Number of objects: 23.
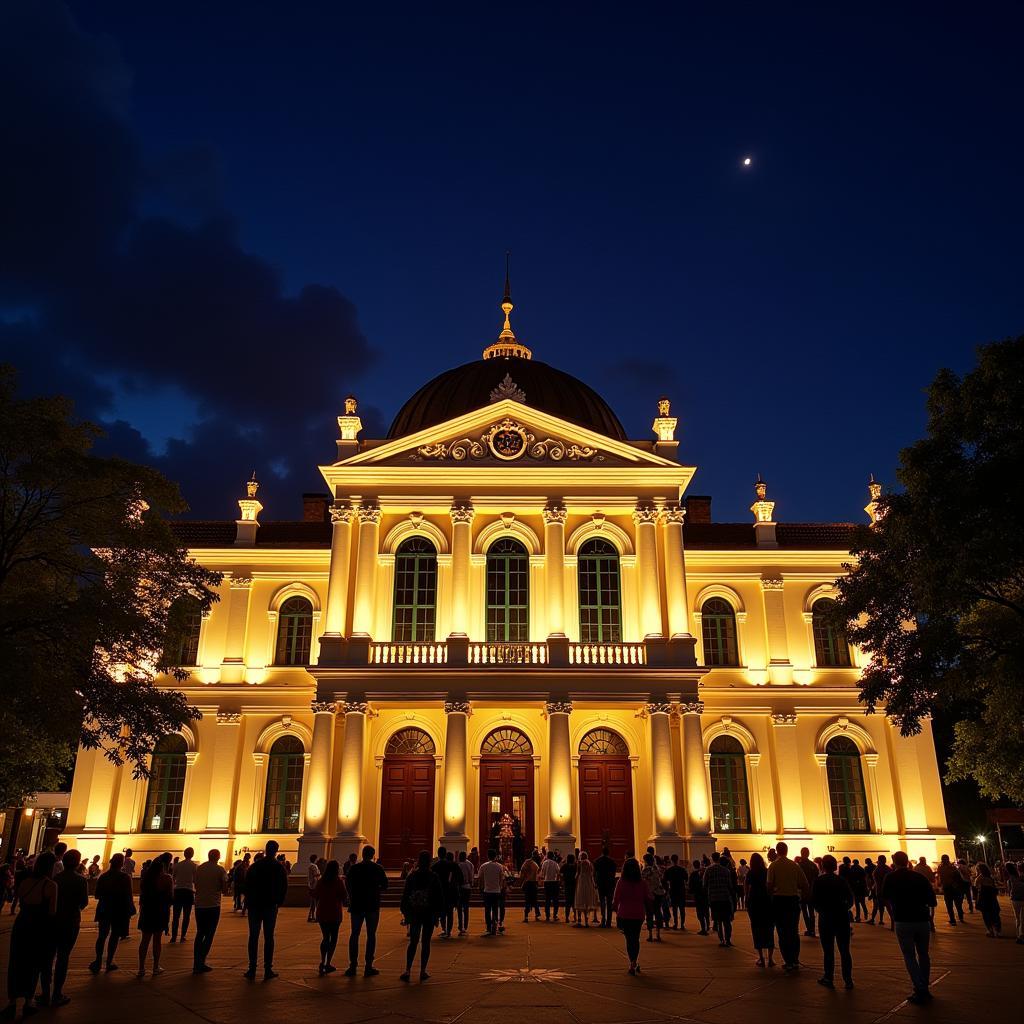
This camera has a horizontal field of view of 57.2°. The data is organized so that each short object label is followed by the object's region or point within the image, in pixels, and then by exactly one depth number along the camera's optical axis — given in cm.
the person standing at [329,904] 1150
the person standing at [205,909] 1179
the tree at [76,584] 1716
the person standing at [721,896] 1497
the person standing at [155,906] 1186
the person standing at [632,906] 1178
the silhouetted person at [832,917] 1084
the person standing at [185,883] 1462
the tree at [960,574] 1672
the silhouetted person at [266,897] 1119
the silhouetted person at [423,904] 1102
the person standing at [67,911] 997
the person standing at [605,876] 1752
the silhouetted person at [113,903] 1170
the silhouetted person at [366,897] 1123
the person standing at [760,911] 1247
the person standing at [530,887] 1950
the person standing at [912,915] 998
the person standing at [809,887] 1376
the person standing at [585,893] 1888
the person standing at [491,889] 1659
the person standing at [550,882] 1944
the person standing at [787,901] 1202
